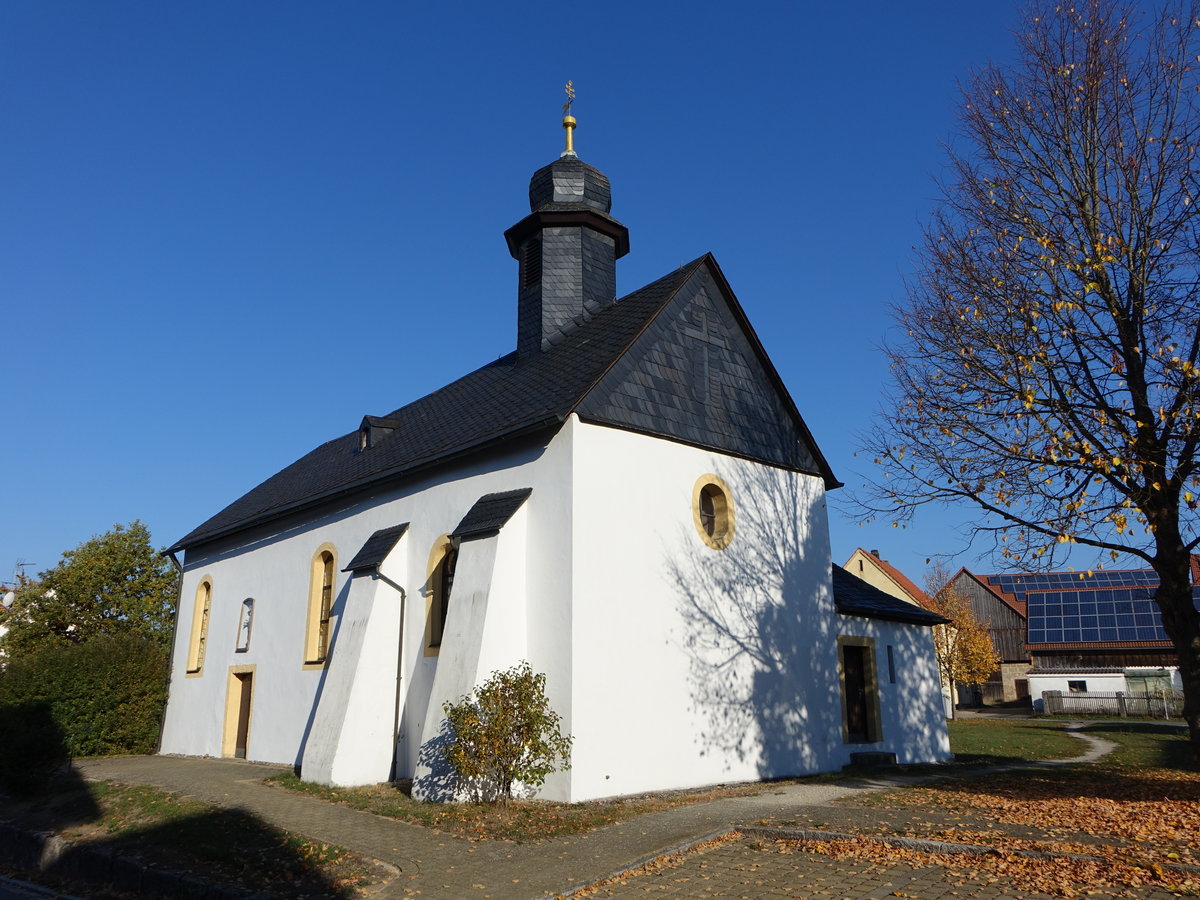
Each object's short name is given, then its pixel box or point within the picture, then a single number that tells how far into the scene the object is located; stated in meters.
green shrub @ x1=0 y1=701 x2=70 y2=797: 13.94
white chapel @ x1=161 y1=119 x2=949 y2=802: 12.01
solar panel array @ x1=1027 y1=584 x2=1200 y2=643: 39.38
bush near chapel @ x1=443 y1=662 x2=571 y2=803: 10.45
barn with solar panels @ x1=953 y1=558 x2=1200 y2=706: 38.06
